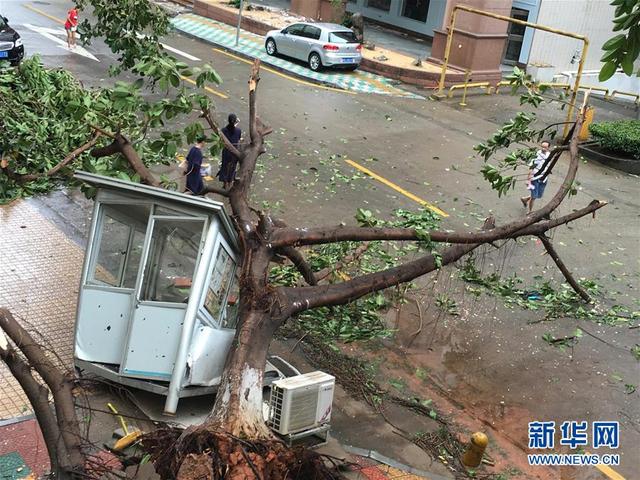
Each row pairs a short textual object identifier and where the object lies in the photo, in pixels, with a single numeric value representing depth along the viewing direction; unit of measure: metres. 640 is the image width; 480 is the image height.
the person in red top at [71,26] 22.78
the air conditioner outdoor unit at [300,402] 7.17
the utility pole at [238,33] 25.52
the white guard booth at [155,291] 7.39
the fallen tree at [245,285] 4.77
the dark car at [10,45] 18.69
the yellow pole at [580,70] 19.83
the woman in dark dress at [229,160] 12.80
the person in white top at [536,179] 14.20
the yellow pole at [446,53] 22.69
